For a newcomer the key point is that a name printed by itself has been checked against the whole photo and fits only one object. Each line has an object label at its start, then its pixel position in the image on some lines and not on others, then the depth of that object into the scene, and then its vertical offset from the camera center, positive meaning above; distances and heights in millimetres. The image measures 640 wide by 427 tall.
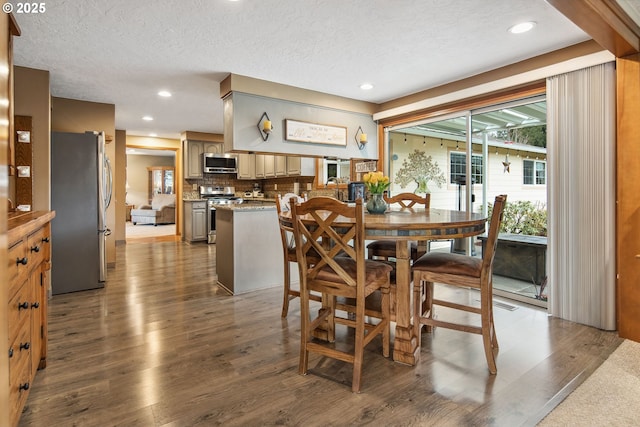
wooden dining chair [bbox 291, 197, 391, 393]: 1883 -377
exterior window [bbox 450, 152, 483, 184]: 3875 +549
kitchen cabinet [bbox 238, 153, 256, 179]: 7574 +982
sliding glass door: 3707 +331
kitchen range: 7286 +293
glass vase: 2748 +43
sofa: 10969 -4
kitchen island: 3723 -417
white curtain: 2721 +115
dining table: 1979 -141
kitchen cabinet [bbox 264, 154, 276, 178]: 6752 +891
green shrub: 3816 -107
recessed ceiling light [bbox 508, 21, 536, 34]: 2580 +1392
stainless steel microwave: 7438 +1068
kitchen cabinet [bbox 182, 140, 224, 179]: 7316 +1220
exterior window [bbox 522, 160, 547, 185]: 3922 +453
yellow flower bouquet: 2633 +218
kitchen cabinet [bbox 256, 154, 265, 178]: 7229 +955
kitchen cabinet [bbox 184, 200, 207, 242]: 7246 -179
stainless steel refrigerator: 3766 +18
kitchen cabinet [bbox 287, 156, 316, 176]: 5895 +769
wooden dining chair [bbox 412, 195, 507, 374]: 2037 -404
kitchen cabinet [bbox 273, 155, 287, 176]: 6402 +865
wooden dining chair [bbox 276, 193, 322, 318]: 2840 -497
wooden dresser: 1435 -429
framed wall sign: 4148 +987
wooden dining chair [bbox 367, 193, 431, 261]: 2918 -325
